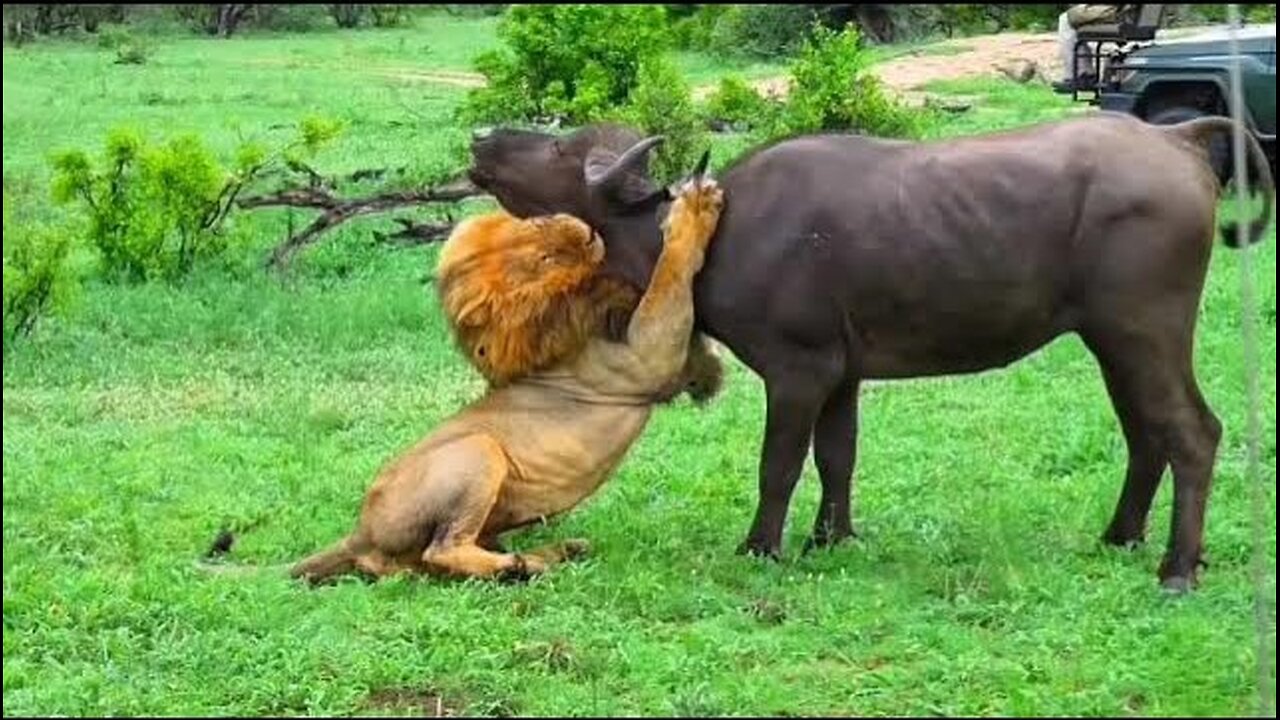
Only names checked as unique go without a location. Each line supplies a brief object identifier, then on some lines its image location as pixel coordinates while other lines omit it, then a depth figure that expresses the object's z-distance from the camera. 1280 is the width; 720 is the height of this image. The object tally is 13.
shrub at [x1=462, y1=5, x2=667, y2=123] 17.56
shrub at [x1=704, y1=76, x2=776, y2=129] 15.84
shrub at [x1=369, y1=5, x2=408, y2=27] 35.91
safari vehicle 13.32
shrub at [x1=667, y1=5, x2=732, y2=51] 26.25
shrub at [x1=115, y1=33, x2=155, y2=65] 27.70
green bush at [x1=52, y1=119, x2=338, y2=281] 11.92
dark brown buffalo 5.66
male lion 6.06
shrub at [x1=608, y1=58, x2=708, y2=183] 13.27
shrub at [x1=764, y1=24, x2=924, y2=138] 14.16
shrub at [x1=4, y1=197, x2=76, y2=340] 10.30
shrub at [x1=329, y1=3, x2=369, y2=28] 36.25
